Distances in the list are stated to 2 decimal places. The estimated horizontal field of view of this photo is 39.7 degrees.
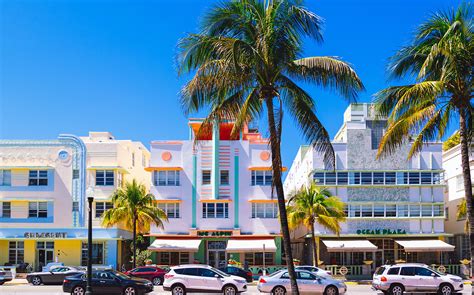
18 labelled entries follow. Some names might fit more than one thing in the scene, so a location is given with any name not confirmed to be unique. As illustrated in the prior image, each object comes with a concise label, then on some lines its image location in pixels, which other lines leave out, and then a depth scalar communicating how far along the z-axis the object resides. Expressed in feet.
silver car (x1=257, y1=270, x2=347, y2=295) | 103.45
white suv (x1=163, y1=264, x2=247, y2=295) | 103.55
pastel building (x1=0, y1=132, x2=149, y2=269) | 176.24
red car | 137.08
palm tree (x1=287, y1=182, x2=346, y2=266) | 155.49
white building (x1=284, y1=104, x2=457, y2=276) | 174.50
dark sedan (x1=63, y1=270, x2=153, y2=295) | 103.04
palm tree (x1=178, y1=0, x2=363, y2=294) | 68.80
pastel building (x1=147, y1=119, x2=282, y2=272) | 175.83
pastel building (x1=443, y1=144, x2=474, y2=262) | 181.78
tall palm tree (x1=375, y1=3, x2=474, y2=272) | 72.28
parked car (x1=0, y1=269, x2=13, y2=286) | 138.10
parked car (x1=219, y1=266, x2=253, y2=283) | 133.69
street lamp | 76.23
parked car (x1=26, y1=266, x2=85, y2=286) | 136.98
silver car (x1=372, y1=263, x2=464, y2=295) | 106.63
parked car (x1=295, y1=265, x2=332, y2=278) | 107.86
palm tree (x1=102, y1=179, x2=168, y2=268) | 156.87
